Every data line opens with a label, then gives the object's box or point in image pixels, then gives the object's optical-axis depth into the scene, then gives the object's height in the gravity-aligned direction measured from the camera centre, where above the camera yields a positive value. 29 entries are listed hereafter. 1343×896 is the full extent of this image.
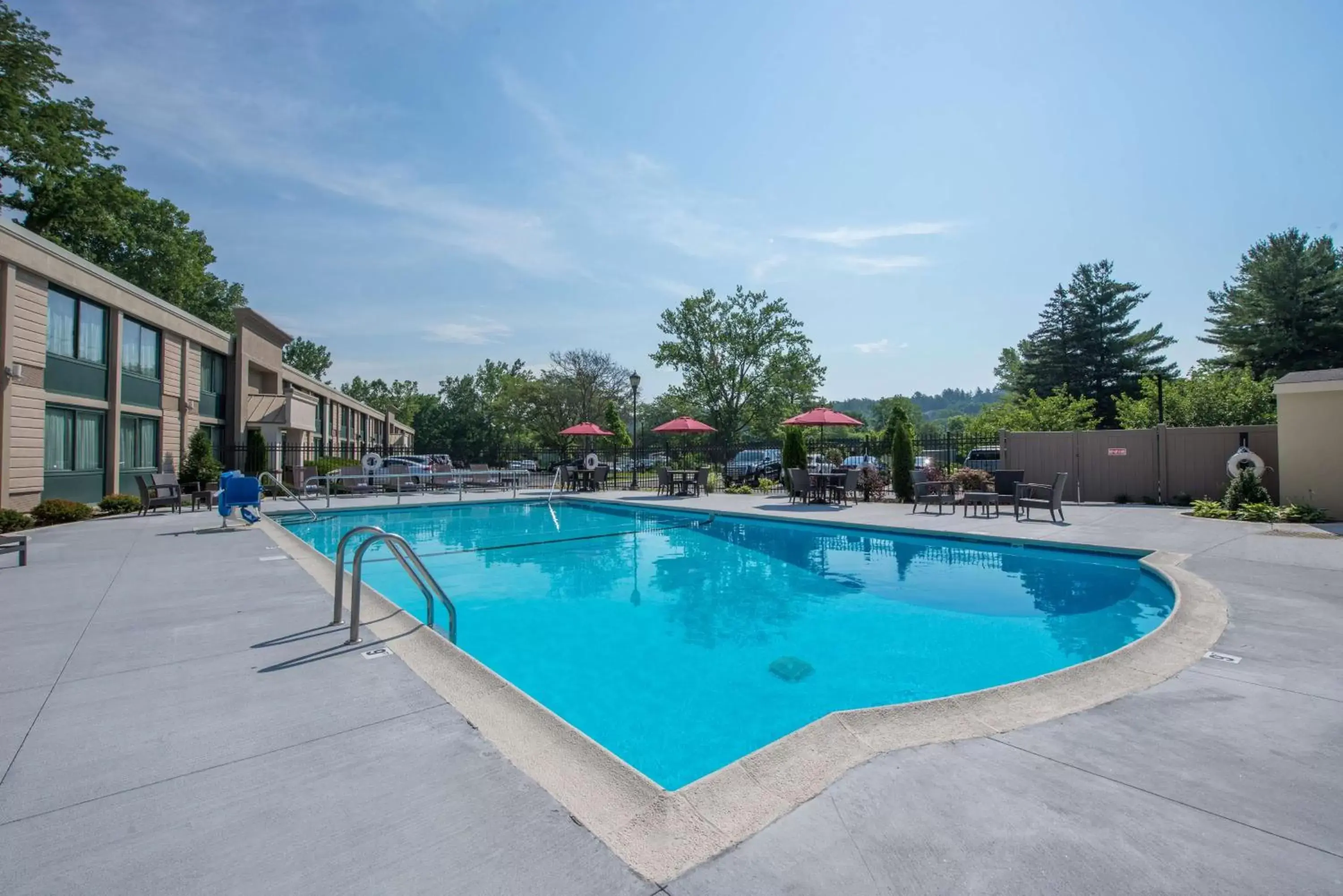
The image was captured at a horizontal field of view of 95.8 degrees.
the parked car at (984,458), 20.00 -0.02
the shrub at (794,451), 17.14 +0.23
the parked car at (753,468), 22.48 -0.37
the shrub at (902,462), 15.27 -0.10
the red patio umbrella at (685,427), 19.00 +1.04
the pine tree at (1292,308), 24.75 +6.14
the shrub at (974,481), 15.50 -0.58
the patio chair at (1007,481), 12.95 -0.51
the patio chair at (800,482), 15.09 -0.58
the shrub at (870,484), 16.05 -0.67
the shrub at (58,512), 11.52 -0.93
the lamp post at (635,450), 19.92 +0.35
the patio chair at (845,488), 14.74 -0.72
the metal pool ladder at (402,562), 4.03 -0.78
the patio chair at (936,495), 12.78 -0.78
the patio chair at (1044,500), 11.13 -0.80
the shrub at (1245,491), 11.51 -0.67
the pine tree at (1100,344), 33.78 +6.35
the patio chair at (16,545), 6.91 -0.93
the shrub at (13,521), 10.22 -0.97
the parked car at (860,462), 18.02 -0.11
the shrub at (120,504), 13.08 -0.88
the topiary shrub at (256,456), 19.47 +0.23
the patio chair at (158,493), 12.43 -0.64
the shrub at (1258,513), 10.70 -1.01
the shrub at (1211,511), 11.37 -1.04
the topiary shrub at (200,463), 15.88 +0.00
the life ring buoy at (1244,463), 11.89 -0.13
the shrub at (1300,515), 10.57 -1.03
